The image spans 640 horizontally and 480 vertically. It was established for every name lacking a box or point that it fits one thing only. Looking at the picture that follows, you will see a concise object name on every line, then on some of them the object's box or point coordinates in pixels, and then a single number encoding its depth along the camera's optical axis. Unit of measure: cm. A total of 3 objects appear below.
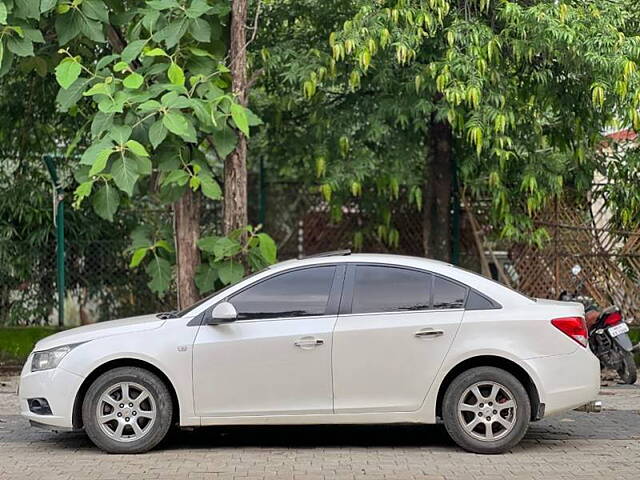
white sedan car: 884
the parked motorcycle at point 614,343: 1230
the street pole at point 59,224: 1384
